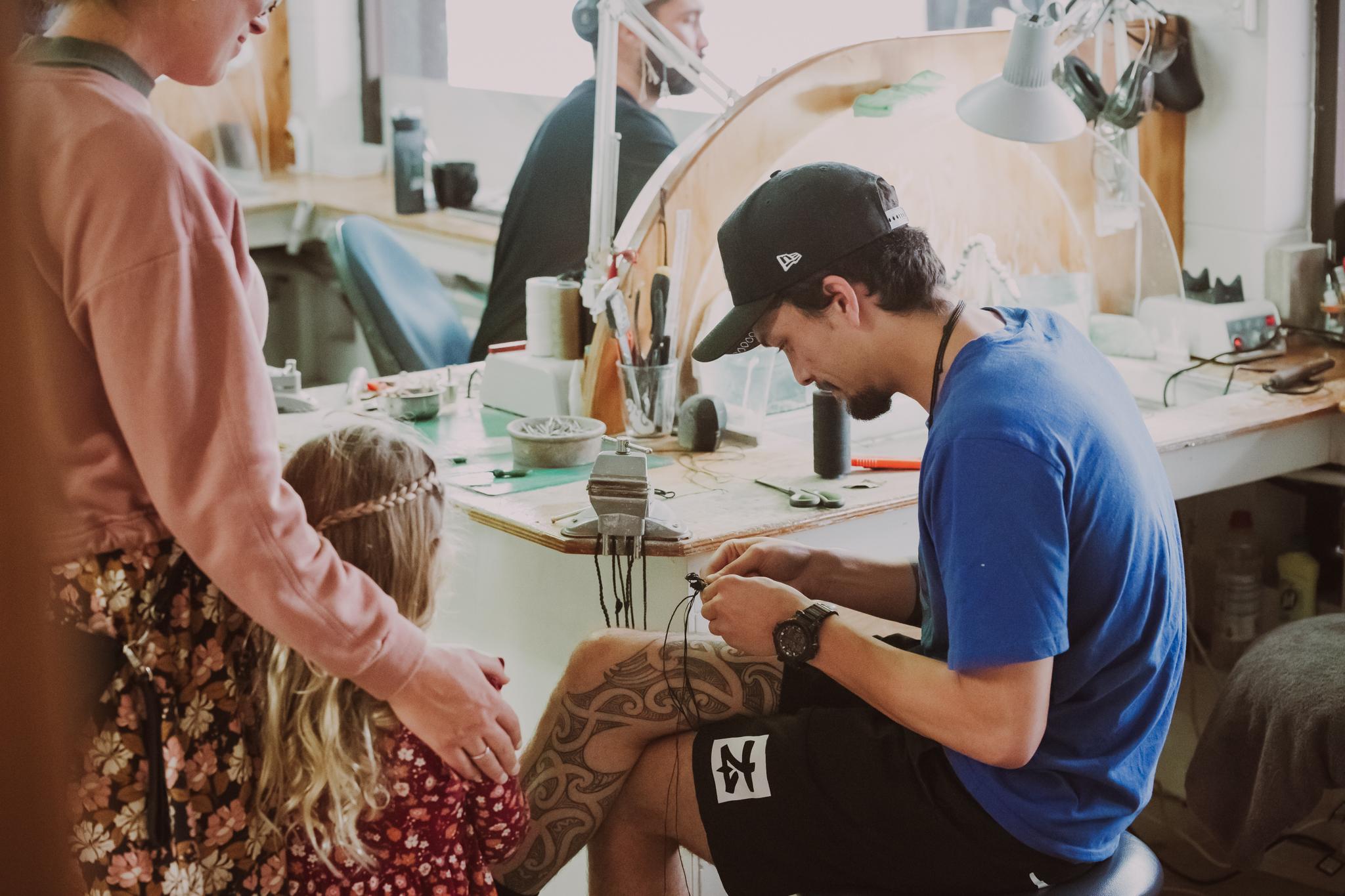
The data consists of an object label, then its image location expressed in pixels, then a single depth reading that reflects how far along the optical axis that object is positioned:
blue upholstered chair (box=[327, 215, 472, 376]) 3.43
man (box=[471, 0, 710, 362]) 3.32
